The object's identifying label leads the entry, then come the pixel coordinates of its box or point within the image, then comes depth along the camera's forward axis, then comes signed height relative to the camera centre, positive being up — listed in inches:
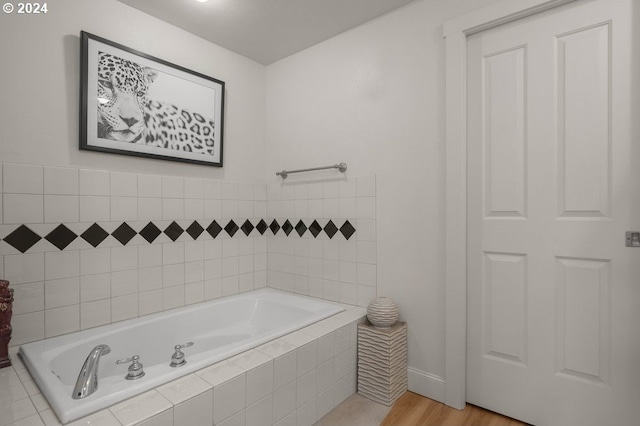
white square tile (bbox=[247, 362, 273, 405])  52.1 -28.2
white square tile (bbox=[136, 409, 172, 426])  40.1 -26.2
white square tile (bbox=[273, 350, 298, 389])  56.3 -27.9
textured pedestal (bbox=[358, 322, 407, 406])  70.6 -34.0
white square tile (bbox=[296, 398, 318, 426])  60.7 -38.8
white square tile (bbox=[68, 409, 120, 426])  38.7 -25.2
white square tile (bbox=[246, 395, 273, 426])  52.0 -33.0
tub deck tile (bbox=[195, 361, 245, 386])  48.7 -25.2
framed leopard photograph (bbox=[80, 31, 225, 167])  70.7 +25.8
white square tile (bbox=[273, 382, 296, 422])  56.2 -33.7
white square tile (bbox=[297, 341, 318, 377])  61.2 -28.3
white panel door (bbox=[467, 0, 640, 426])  55.4 -1.6
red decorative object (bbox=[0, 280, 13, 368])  54.1 -18.5
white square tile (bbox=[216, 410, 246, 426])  48.9 -31.9
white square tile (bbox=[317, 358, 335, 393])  65.5 -33.9
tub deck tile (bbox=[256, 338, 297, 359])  57.8 -25.2
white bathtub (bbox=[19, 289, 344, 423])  44.9 -26.2
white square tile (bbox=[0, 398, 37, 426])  40.2 -25.7
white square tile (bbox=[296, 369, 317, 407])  60.7 -33.8
